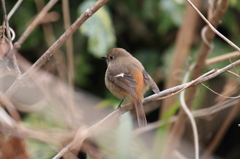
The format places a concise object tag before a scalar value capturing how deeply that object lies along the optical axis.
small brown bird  4.98
